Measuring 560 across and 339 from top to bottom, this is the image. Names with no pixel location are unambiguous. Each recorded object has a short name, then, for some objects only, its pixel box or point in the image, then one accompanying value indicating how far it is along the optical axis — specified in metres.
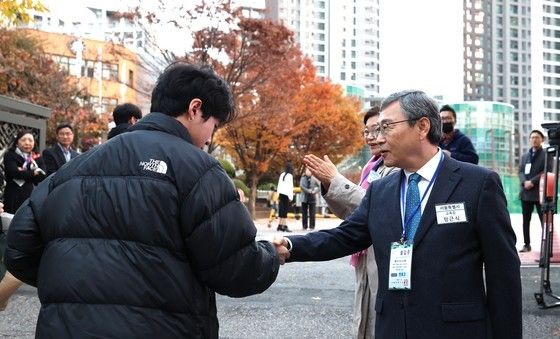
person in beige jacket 3.42
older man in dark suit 2.58
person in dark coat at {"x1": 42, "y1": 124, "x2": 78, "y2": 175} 7.62
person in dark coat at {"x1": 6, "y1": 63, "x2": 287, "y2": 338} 2.02
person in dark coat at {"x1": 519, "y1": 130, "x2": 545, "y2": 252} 10.12
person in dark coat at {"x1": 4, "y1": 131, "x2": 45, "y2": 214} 7.55
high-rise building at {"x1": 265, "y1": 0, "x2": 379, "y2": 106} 135.75
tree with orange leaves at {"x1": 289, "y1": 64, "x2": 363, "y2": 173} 33.25
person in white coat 17.28
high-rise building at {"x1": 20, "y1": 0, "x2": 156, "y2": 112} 21.34
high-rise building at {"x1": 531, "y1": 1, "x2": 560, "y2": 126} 148.50
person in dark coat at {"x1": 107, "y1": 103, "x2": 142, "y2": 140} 5.66
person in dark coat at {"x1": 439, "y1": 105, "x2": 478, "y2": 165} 6.44
